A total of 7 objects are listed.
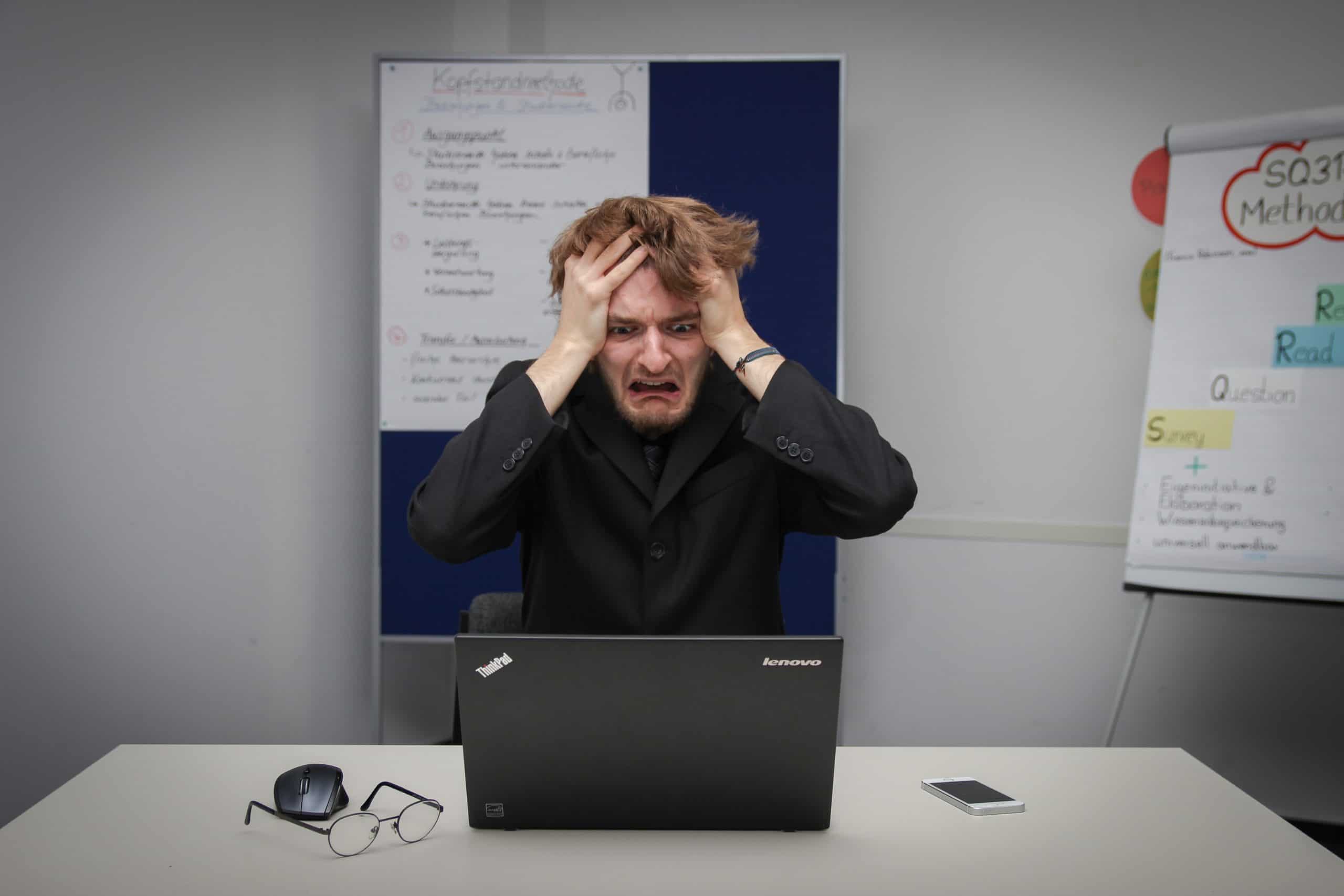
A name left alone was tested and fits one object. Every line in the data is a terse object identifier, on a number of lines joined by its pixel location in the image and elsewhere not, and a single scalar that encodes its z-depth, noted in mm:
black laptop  1076
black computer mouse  1212
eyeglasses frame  1188
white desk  1066
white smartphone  1257
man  1575
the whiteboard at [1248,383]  2447
